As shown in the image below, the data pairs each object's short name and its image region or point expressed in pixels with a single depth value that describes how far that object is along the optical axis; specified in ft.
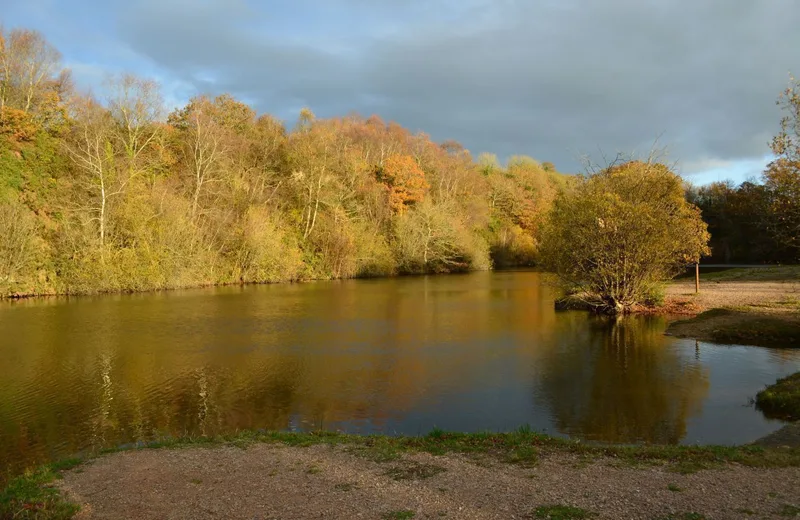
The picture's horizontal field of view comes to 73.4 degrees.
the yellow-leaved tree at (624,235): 79.77
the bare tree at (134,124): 147.23
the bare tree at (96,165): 130.21
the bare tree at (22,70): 144.87
